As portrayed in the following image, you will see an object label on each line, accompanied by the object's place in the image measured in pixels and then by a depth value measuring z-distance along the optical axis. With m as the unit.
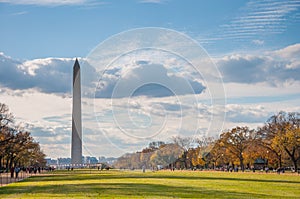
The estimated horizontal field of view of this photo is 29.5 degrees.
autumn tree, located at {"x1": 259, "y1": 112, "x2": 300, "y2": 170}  108.19
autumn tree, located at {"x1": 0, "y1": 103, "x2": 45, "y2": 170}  95.31
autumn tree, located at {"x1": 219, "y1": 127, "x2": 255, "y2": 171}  134.36
